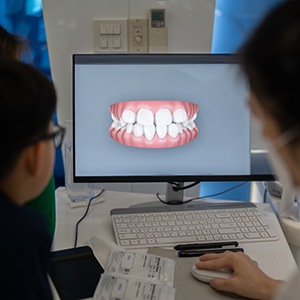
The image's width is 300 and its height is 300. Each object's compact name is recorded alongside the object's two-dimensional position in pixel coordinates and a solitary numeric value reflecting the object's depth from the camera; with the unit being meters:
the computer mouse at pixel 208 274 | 1.03
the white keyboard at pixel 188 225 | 1.22
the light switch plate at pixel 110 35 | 1.69
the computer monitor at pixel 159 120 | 1.34
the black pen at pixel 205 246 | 1.17
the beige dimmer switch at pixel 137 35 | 1.70
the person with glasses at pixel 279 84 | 0.58
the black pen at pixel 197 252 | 1.15
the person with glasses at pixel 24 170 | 0.69
